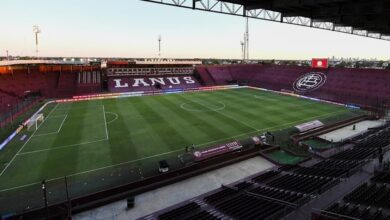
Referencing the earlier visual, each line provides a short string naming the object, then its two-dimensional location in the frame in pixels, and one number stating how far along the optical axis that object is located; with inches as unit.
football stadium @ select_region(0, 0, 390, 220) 566.9
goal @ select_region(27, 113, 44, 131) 1203.6
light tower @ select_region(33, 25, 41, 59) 2469.6
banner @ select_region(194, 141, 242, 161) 891.3
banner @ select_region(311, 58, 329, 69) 2393.0
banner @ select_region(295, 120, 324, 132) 1204.3
